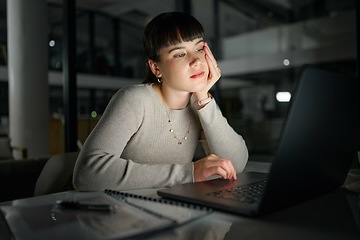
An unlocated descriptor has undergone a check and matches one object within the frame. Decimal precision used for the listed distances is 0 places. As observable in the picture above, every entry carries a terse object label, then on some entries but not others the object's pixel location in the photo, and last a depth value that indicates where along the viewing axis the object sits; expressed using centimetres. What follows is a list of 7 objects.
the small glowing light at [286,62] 596
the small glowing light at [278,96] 531
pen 67
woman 103
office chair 126
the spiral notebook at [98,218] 55
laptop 60
